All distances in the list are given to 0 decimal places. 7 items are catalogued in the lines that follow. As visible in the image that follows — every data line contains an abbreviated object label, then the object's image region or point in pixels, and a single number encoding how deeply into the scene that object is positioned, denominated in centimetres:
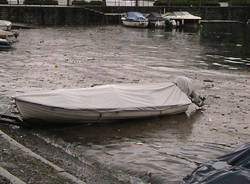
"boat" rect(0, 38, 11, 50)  3256
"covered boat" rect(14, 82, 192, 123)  1437
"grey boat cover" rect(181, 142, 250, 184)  796
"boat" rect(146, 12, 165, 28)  6233
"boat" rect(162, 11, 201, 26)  6406
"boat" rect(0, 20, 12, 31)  3762
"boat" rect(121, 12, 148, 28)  6028
